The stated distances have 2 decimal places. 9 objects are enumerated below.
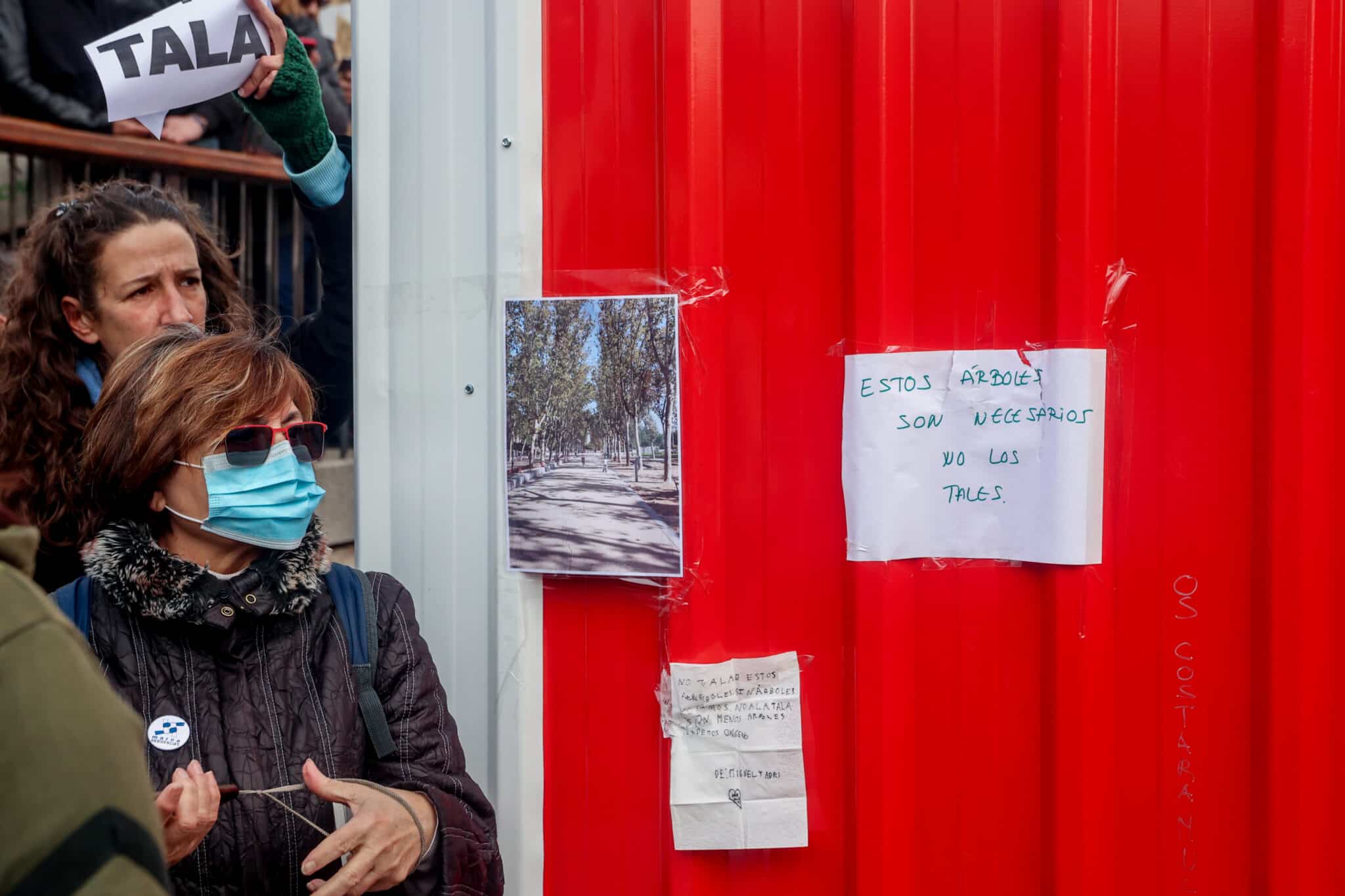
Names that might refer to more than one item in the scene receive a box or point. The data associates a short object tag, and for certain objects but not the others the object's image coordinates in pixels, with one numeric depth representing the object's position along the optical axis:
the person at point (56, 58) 4.00
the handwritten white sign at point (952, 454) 1.55
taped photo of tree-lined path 1.65
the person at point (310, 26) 4.95
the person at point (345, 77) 5.45
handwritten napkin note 1.62
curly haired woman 2.02
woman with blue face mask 1.45
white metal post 1.73
